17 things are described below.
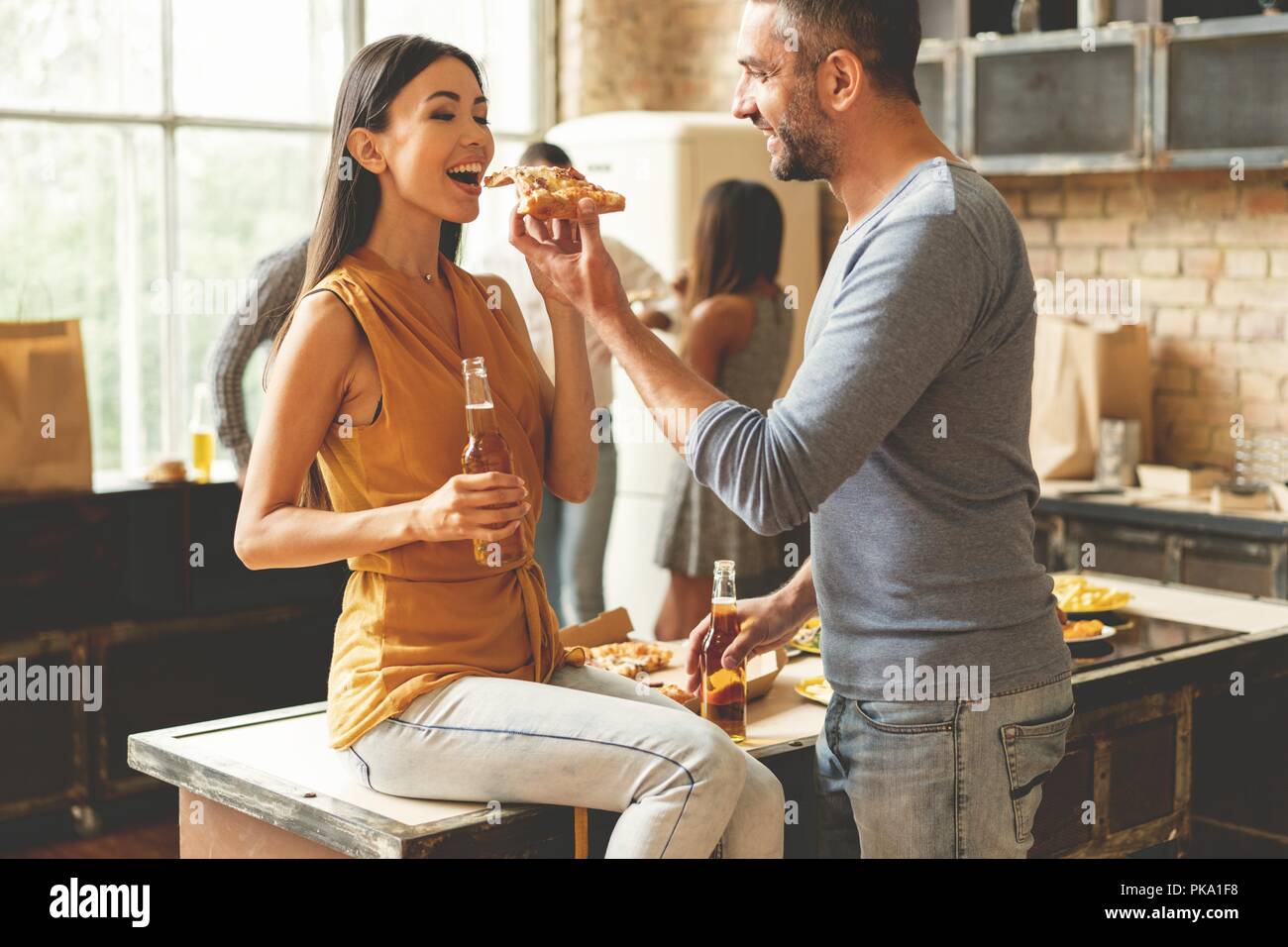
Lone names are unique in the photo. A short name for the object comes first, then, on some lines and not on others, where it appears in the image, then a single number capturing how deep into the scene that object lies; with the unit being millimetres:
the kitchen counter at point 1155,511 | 4402
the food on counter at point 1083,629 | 2785
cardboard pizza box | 2523
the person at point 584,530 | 4758
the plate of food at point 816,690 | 2447
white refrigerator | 5812
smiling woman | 1853
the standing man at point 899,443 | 1774
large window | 4980
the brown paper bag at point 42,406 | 3904
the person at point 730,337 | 4371
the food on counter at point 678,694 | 2326
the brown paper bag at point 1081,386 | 5137
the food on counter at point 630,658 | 2572
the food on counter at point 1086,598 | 3025
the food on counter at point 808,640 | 2830
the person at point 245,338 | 3922
